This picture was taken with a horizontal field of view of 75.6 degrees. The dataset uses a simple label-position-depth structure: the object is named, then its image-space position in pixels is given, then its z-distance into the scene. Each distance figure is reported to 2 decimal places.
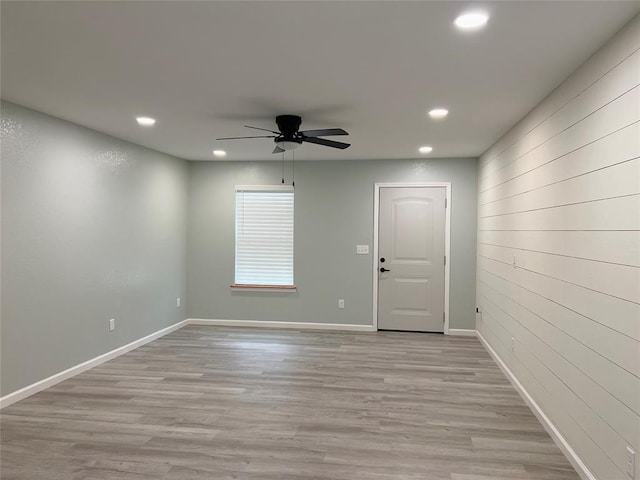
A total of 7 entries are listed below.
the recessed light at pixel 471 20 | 1.93
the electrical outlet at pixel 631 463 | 1.91
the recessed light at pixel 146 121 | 3.81
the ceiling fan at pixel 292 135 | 3.59
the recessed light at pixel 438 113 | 3.45
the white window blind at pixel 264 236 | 6.26
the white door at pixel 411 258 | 5.93
